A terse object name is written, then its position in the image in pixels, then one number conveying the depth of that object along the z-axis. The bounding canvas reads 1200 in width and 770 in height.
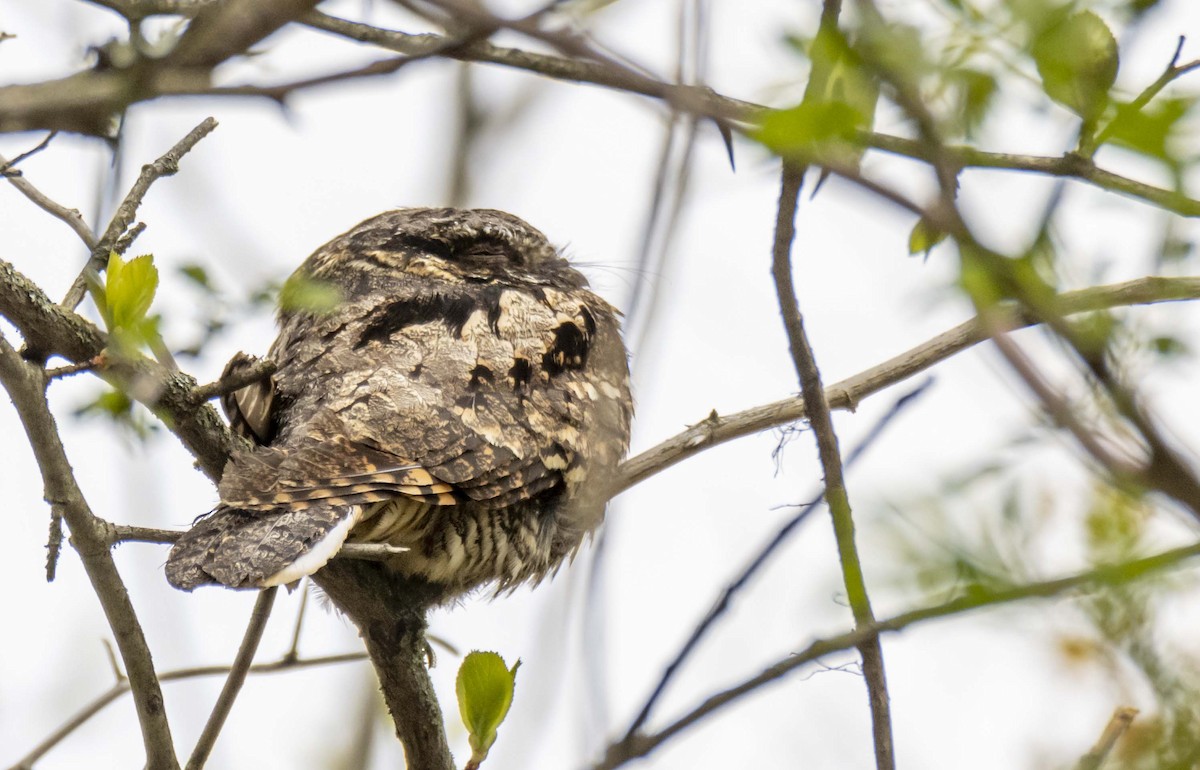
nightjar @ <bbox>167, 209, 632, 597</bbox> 5.98
